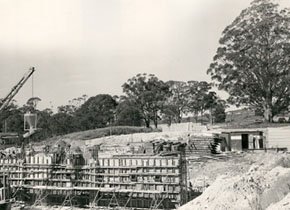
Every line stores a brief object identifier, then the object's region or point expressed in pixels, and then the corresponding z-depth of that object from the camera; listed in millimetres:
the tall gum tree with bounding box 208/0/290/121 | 47656
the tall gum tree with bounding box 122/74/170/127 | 79188
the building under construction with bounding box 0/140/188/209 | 22422
